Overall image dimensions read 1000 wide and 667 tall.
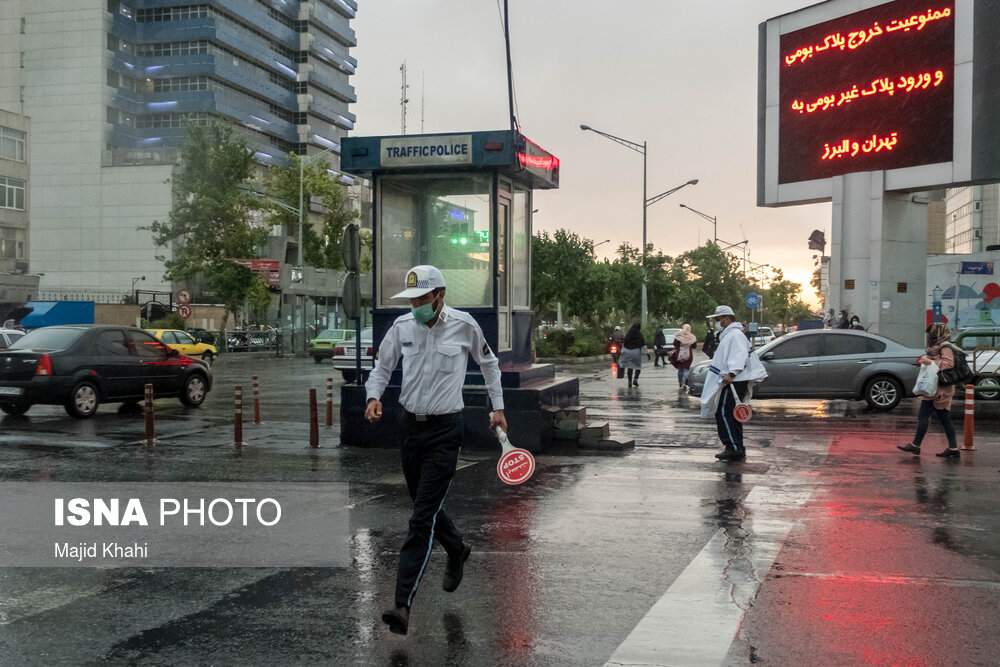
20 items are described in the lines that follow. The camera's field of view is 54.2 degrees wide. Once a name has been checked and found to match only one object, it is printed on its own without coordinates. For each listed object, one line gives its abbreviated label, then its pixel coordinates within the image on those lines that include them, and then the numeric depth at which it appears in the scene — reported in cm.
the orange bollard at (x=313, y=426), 1256
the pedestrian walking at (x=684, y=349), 2317
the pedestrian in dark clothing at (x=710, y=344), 2355
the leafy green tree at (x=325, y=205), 6544
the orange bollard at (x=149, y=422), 1295
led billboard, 2391
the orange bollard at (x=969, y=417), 1198
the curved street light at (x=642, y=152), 4633
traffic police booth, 1186
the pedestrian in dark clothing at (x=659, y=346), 3775
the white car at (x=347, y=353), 2792
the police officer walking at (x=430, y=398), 516
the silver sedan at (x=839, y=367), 1772
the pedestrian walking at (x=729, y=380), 1098
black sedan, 1561
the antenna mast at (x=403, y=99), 10762
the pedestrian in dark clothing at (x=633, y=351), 2450
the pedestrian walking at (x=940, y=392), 1119
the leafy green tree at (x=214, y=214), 4894
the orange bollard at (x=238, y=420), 1270
